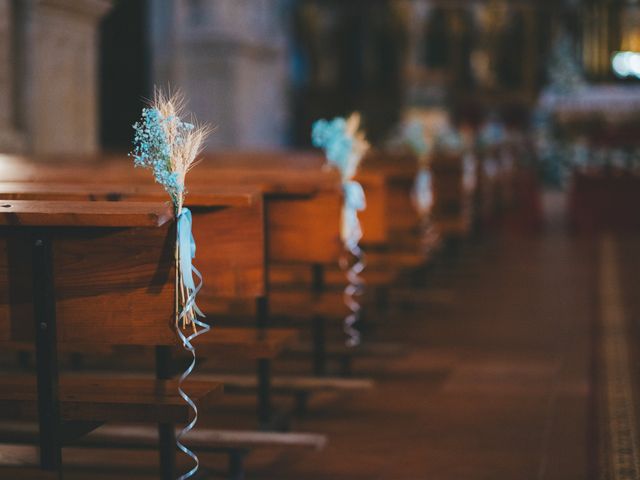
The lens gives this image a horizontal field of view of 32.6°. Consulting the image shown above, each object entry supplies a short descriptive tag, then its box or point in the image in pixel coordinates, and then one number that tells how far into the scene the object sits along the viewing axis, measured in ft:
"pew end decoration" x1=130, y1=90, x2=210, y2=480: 8.59
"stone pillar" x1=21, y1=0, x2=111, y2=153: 21.13
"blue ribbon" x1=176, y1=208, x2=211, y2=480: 8.55
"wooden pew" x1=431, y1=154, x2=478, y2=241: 25.59
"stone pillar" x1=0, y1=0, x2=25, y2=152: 19.89
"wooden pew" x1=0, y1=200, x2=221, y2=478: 8.54
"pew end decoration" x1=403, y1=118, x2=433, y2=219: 20.89
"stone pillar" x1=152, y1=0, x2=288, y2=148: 39.65
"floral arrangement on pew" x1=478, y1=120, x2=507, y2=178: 35.10
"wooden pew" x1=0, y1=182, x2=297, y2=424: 10.53
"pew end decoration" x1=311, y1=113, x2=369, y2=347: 13.88
